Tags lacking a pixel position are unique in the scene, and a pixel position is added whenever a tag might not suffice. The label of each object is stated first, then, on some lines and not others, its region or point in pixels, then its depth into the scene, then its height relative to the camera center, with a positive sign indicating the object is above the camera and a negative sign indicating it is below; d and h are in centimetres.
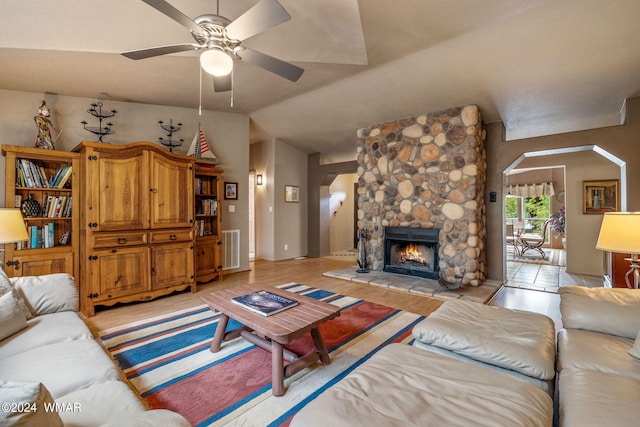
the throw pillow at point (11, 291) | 187 -48
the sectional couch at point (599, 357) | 103 -70
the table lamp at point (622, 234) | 191 -15
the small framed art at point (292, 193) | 646 +51
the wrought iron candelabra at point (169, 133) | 434 +128
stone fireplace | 409 +49
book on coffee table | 205 -66
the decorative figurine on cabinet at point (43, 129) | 325 +102
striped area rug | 167 -109
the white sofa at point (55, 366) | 71 -70
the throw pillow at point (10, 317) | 167 -59
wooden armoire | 316 -7
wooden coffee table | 177 -70
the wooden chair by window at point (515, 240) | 694 -66
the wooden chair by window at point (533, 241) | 655 -65
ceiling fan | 171 +122
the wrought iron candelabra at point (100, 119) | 374 +131
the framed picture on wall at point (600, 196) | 504 +30
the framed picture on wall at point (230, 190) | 505 +46
